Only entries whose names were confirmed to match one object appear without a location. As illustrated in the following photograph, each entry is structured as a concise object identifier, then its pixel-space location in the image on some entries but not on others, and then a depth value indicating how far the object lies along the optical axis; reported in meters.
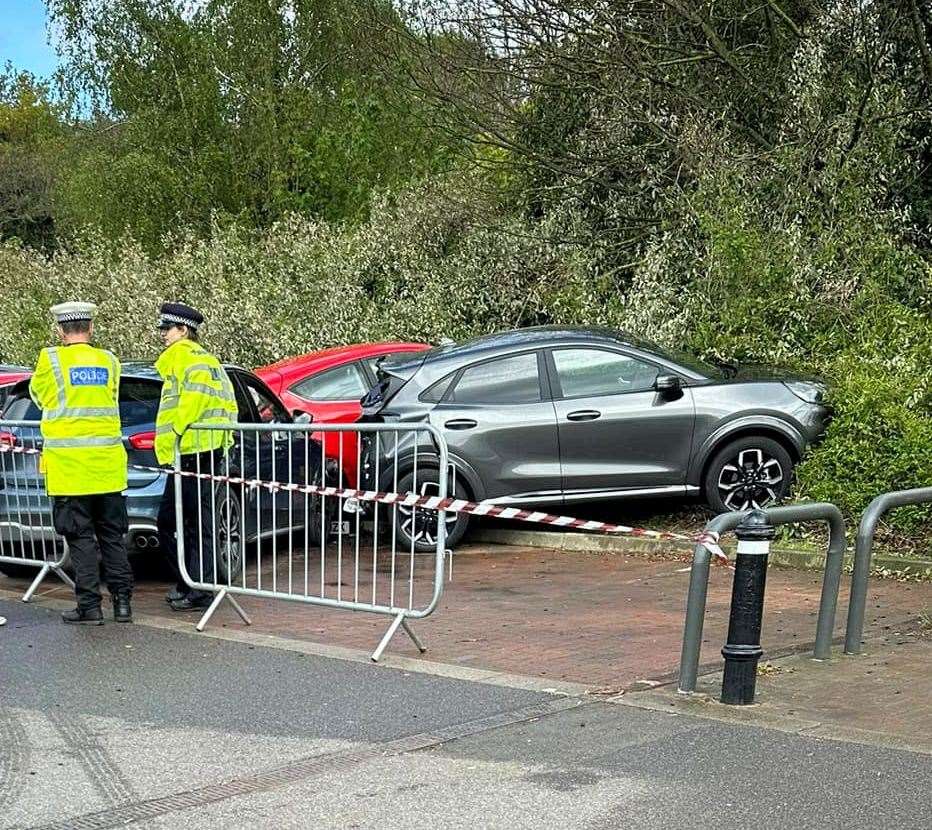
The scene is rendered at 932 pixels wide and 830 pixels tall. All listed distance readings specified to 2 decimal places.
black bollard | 6.52
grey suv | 11.56
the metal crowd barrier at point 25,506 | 10.06
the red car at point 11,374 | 13.82
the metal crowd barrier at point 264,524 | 8.75
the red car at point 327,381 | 13.93
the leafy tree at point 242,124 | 29.33
